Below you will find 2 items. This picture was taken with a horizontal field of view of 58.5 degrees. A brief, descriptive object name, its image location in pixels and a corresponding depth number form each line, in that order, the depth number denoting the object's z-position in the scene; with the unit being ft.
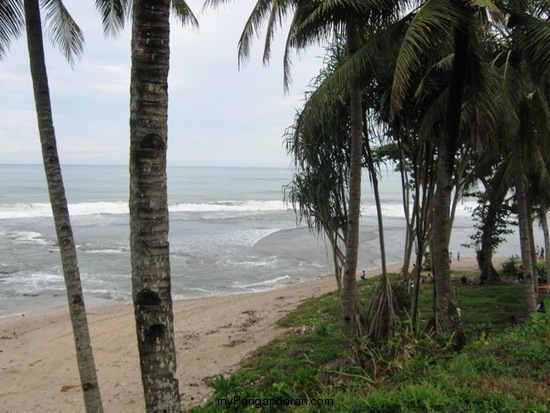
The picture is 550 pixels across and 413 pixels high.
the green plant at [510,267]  55.43
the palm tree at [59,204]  16.72
